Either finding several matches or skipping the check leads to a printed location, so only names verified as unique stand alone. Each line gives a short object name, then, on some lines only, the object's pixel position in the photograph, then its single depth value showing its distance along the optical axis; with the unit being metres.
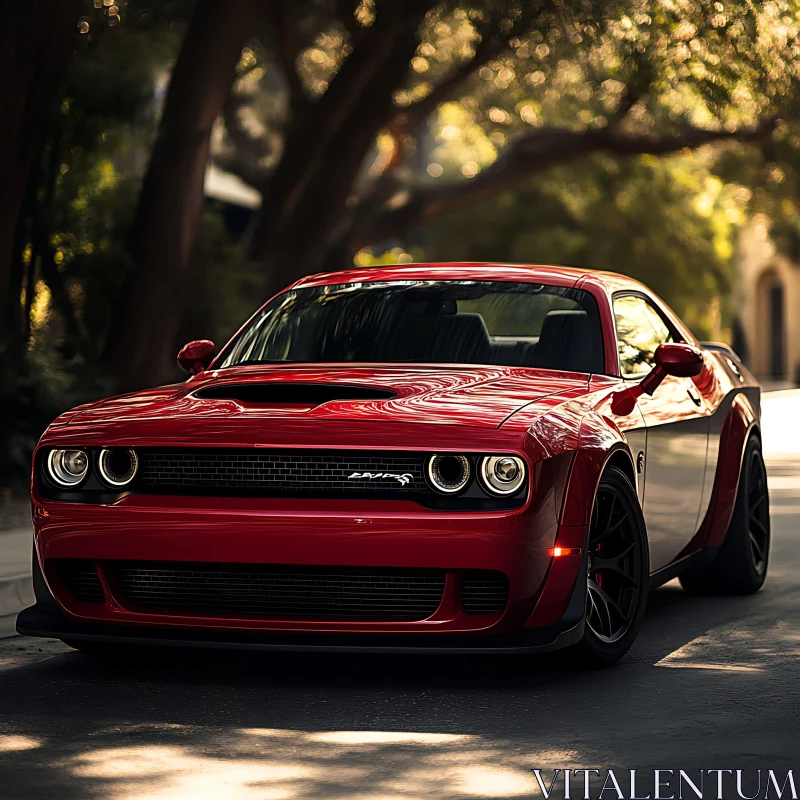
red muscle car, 6.26
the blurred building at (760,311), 62.50
